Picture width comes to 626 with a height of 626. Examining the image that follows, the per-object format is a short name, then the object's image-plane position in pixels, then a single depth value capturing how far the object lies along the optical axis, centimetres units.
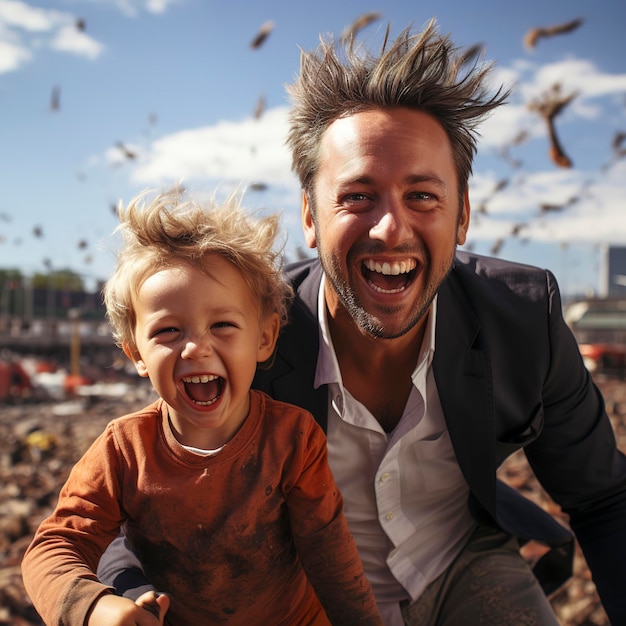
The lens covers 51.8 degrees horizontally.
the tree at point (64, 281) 5843
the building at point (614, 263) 7419
